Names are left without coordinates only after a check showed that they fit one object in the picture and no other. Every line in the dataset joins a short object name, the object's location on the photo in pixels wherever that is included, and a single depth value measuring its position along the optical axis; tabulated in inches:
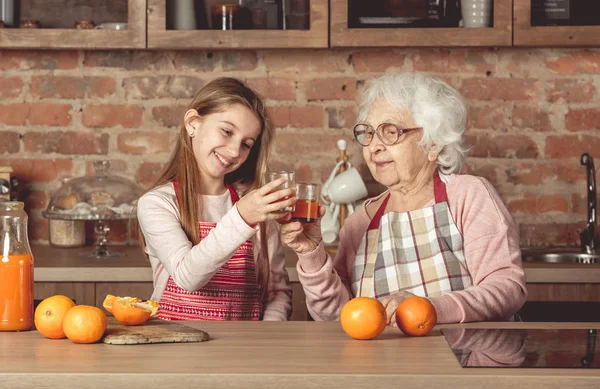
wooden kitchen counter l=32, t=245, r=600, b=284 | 152.6
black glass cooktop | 101.9
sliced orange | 111.1
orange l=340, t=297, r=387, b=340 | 107.7
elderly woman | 125.1
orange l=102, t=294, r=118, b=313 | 113.0
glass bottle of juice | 110.7
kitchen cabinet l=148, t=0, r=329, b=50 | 165.7
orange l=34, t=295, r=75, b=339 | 108.1
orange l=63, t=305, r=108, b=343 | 106.3
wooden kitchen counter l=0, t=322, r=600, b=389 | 98.4
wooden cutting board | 107.0
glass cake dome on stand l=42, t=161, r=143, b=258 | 160.5
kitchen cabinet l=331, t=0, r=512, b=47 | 165.5
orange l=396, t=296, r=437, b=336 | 109.2
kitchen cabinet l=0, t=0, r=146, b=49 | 165.8
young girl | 132.9
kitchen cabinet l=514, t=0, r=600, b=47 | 165.1
